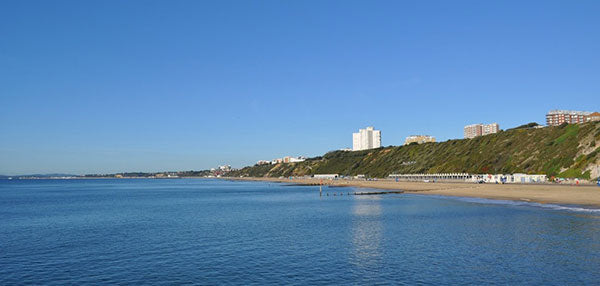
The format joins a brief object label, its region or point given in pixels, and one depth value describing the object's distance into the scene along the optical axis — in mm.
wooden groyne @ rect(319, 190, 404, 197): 111838
